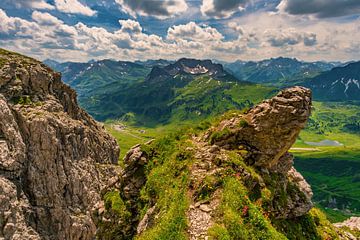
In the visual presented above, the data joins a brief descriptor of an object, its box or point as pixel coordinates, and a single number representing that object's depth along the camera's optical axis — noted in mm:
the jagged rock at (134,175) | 32625
